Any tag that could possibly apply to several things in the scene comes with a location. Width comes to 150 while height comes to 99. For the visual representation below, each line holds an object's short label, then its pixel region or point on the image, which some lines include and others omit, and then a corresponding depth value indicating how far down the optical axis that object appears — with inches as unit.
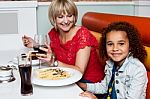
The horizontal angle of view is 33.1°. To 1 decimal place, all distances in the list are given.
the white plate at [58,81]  51.5
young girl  54.9
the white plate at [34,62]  69.3
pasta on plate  55.2
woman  68.8
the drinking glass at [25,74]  49.5
